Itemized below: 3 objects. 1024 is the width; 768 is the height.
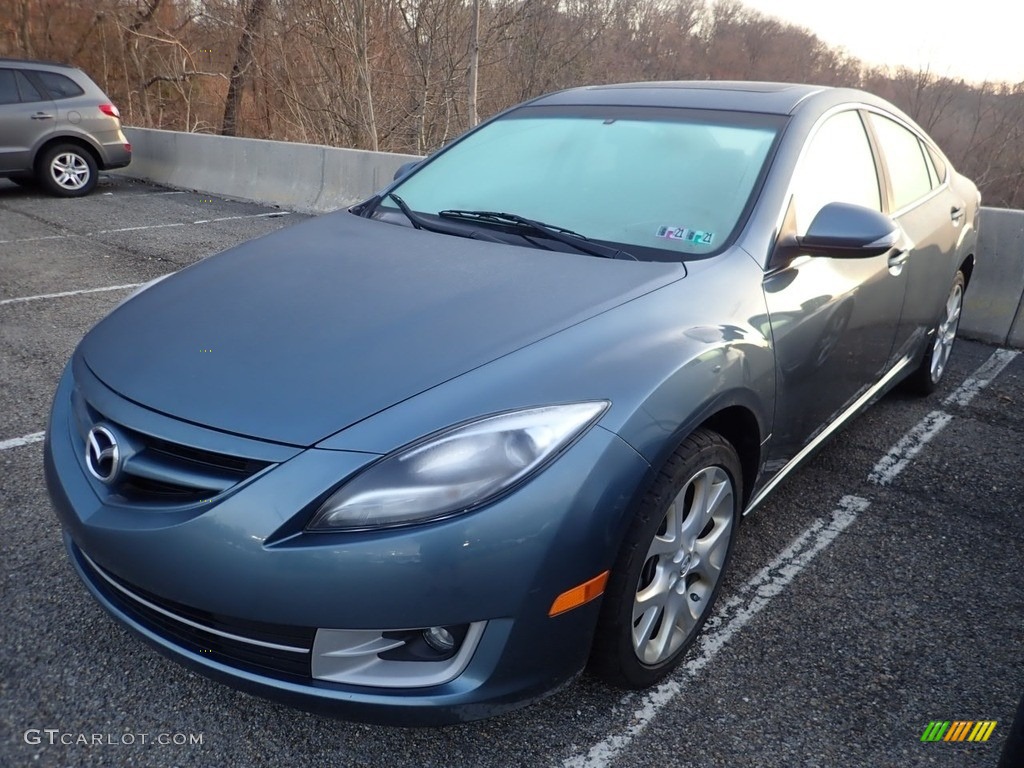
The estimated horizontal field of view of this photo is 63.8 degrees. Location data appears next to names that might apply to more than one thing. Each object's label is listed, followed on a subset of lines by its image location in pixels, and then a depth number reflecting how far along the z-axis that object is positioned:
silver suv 9.92
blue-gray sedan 1.75
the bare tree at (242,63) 16.45
